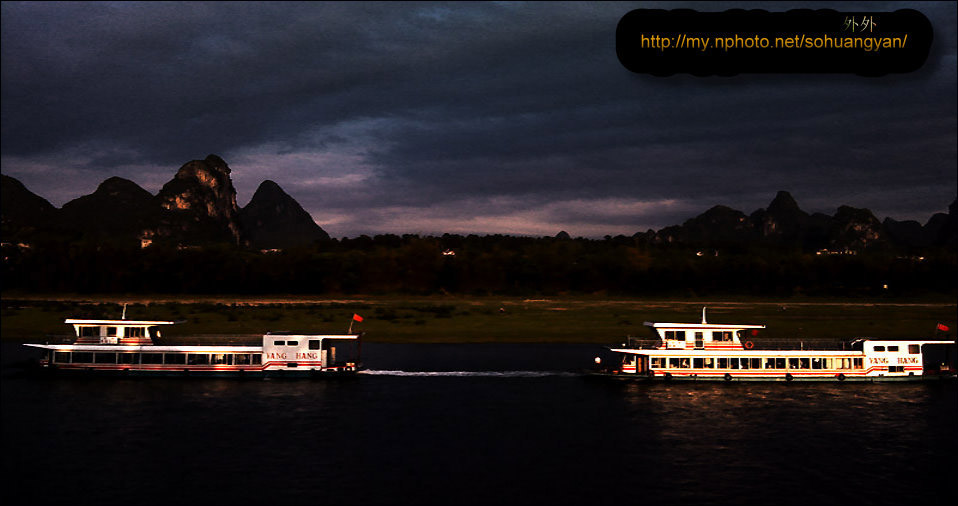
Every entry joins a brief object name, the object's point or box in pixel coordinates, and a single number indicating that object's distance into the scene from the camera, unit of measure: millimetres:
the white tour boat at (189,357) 81625
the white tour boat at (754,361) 81500
